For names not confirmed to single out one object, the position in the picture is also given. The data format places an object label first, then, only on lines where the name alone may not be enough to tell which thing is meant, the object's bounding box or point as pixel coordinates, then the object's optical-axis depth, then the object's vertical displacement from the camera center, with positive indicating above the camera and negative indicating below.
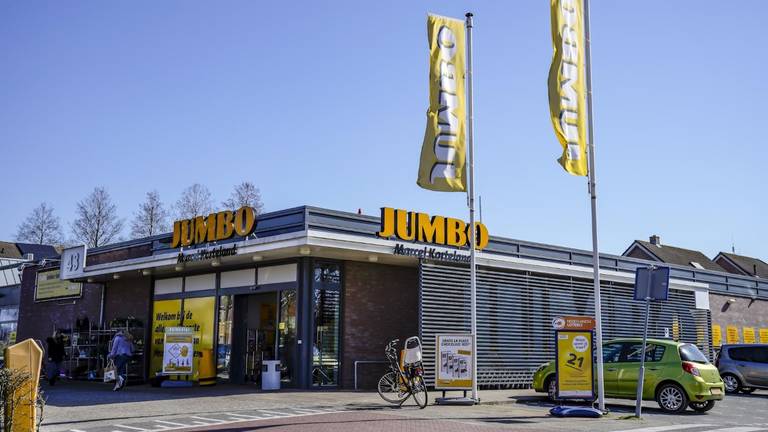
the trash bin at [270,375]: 18.73 -1.07
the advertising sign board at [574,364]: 14.83 -0.54
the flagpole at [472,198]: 15.80 +2.91
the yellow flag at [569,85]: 14.82 +5.04
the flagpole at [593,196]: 14.13 +2.77
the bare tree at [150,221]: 52.56 +7.64
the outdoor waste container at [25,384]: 9.30 -0.71
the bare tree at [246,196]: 48.66 +8.83
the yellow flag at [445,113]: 15.76 +4.73
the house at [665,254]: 44.03 +5.14
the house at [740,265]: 49.00 +4.95
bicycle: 14.99 -0.94
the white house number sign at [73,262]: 25.33 +2.27
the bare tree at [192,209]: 50.78 +8.24
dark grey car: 21.22 -0.79
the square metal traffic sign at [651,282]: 13.46 +1.00
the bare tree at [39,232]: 63.75 +8.03
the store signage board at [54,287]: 28.20 +1.59
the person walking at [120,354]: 19.91 -0.67
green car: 14.84 -0.73
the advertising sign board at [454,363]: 16.00 -0.59
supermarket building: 19.14 +1.12
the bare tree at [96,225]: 54.47 +7.55
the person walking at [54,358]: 22.67 -0.90
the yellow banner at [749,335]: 32.53 +0.21
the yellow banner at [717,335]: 29.97 +0.17
